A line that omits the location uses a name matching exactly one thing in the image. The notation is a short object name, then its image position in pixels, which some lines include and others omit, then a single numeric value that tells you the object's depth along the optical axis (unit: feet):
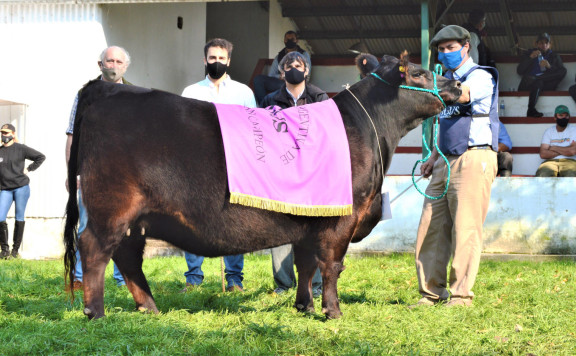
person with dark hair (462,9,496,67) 43.75
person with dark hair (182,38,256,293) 22.17
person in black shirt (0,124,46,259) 39.09
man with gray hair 21.77
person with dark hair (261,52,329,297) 22.27
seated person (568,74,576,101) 46.06
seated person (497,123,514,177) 38.50
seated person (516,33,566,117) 46.83
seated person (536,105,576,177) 38.58
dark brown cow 16.42
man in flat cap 20.01
